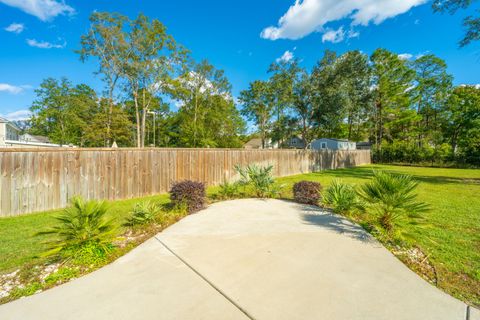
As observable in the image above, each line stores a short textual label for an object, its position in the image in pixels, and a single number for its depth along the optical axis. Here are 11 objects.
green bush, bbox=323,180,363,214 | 4.68
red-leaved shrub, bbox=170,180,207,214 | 4.89
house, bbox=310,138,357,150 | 29.19
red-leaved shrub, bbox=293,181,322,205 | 5.60
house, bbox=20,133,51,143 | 29.25
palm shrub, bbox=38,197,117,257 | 2.78
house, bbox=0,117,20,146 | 16.10
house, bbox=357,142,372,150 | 35.60
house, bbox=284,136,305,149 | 41.68
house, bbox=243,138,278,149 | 46.66
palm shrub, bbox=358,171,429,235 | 3.31
